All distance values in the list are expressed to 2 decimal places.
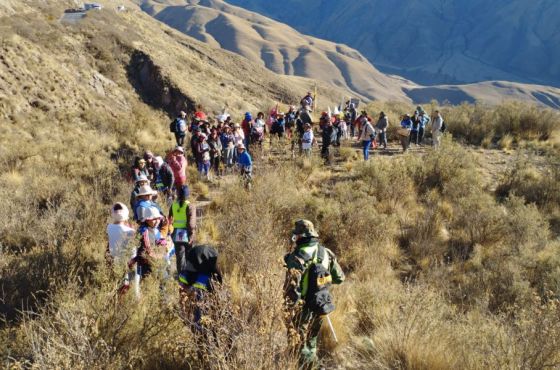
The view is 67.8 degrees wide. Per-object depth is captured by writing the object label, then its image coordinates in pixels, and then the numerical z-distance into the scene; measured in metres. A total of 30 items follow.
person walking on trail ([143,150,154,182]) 9.86
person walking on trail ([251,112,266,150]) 14.44
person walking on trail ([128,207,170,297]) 5.07
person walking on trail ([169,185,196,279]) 6.34
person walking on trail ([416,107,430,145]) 16.88
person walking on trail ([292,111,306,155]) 14.88
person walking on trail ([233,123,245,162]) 13.12
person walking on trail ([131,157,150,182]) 9.16
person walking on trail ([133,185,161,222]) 5.51
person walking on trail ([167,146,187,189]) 9.95
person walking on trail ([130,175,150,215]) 7.44
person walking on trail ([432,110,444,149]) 15.30
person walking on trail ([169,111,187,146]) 13.91
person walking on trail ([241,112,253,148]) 14.68
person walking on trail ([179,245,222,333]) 4.25
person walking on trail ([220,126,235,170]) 13.05
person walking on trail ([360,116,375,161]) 14.07
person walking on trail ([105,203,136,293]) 5.10
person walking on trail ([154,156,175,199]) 9.41
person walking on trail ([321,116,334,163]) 14.30
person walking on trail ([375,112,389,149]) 16.30
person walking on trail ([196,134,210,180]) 12.16
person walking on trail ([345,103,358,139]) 20.53
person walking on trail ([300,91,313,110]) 16.84
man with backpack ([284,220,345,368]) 4.15
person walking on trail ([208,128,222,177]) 13.04
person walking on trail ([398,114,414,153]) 15.58
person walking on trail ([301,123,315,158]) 13.98
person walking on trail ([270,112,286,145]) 15.77
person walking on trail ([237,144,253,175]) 10.74
